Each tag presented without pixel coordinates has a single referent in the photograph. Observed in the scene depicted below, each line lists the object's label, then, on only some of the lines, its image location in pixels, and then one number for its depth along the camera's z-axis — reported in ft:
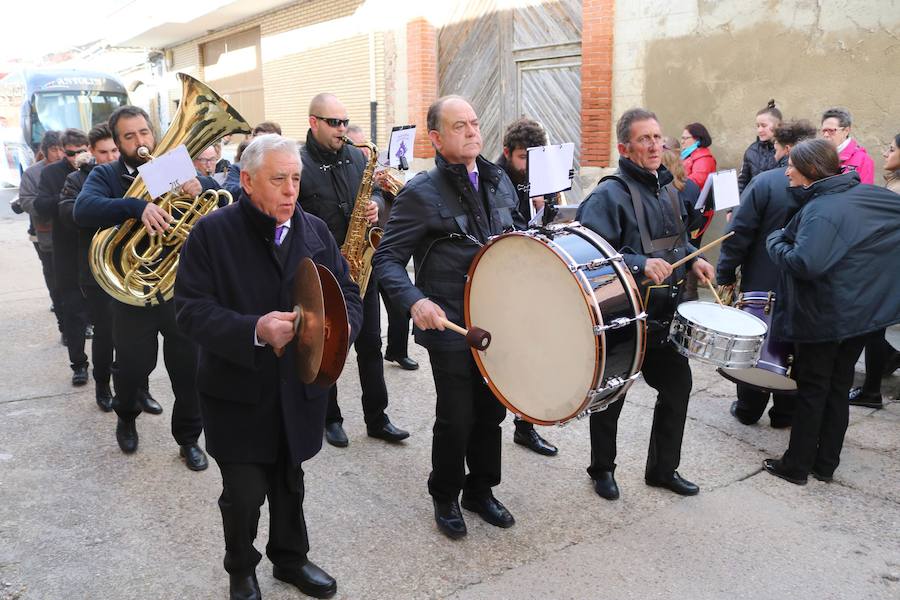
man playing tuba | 13.94
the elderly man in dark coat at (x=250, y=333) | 8.84
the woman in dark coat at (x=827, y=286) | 12.89
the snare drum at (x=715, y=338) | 11.24
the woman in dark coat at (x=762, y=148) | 22.27
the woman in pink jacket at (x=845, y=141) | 19.70
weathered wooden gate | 32.60
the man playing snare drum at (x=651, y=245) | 11.83
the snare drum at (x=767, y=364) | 13.92
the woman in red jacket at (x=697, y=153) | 25.06
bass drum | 9.56
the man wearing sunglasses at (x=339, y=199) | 14.79
